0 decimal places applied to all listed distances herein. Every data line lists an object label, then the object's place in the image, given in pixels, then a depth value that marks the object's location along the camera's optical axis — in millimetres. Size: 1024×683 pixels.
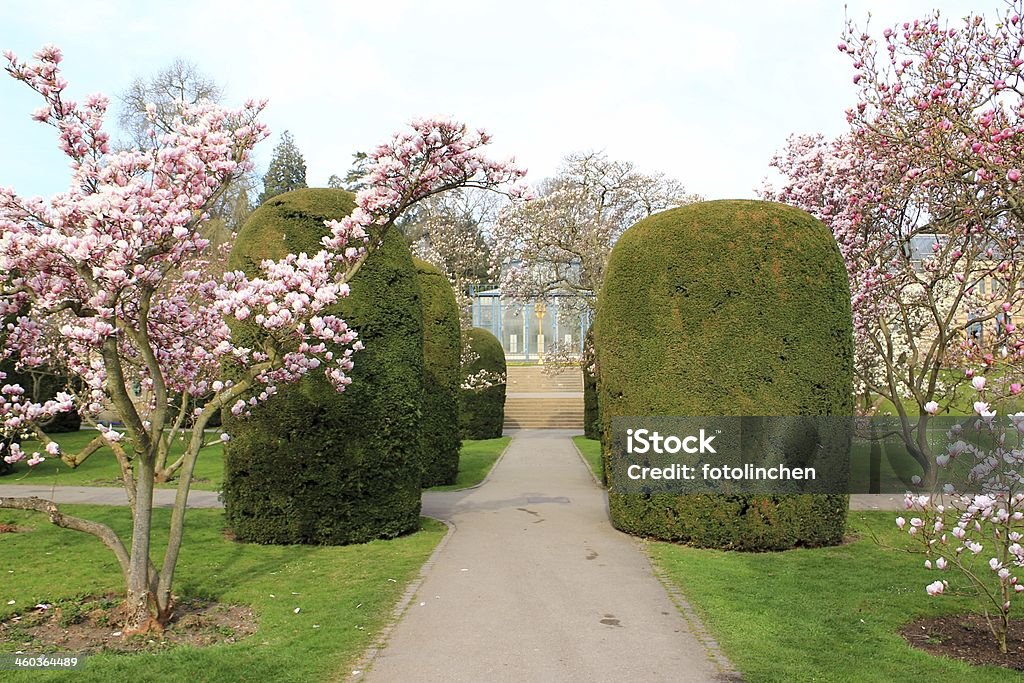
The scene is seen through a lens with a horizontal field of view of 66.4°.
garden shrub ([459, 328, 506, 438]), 26016
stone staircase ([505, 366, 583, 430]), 32281
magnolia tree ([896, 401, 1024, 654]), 5385
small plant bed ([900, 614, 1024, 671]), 5938
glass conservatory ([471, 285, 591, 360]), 44562
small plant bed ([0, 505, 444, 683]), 5895
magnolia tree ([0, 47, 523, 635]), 6180
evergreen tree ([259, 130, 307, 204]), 59031
